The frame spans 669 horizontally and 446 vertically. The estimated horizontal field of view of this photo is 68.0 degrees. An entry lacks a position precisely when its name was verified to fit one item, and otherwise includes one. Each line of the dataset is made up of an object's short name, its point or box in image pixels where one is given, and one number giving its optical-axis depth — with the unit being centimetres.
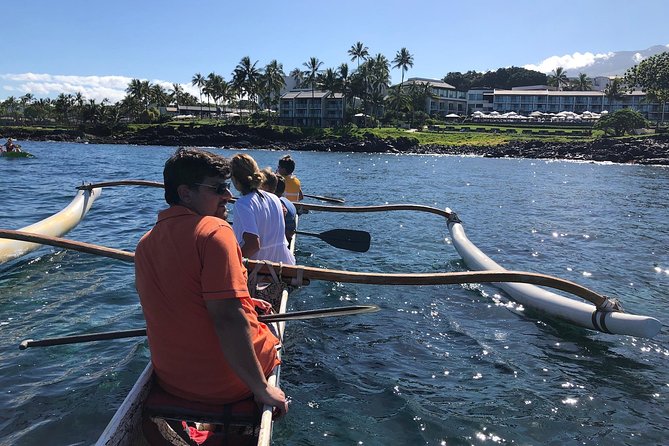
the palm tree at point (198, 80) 12538
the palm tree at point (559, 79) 13738
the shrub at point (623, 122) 7362
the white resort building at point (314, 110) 10112
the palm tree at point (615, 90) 10231
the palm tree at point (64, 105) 10556
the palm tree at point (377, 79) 9462
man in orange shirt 268
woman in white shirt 538
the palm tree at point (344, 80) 9462
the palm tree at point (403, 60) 11280
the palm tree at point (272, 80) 10006
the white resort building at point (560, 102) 10512
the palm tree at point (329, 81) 9462
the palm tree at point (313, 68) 10308
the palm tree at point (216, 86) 11244
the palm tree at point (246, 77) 9956
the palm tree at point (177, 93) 13462
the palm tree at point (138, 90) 11076
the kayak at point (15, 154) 3959
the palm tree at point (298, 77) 12706
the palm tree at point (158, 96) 11638
